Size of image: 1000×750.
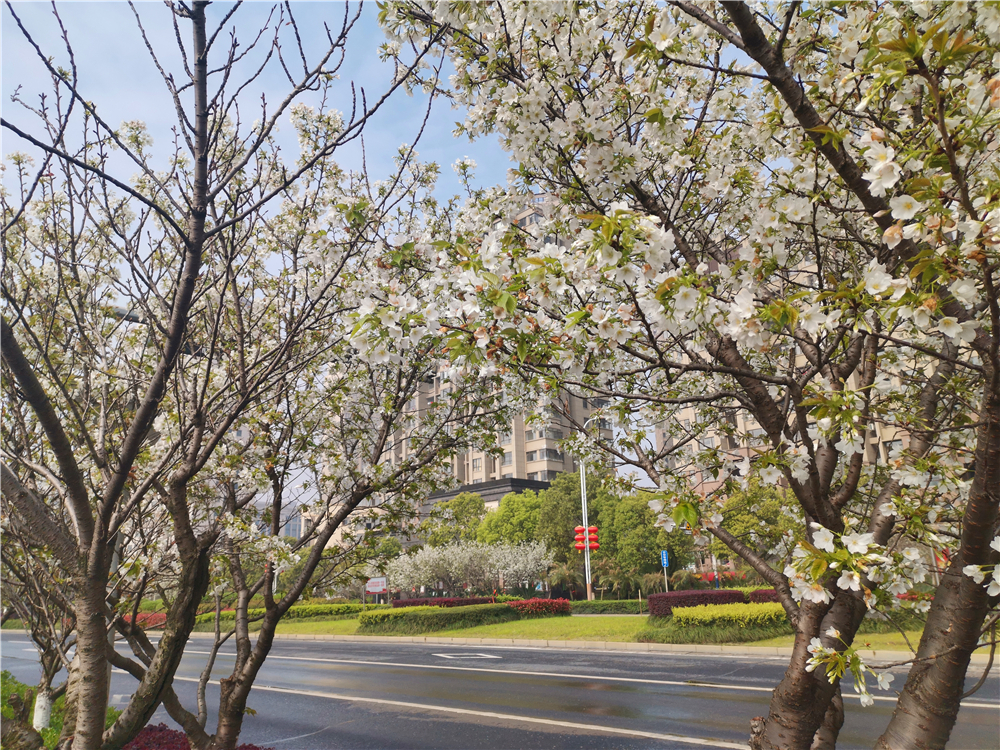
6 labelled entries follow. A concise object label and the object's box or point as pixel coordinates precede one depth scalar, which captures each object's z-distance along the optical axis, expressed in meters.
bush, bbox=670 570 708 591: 30.69
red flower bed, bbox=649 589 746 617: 19.75
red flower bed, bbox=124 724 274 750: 6.82
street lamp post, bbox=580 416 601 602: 27.34
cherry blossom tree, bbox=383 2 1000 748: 2.24
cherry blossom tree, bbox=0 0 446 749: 2.53
